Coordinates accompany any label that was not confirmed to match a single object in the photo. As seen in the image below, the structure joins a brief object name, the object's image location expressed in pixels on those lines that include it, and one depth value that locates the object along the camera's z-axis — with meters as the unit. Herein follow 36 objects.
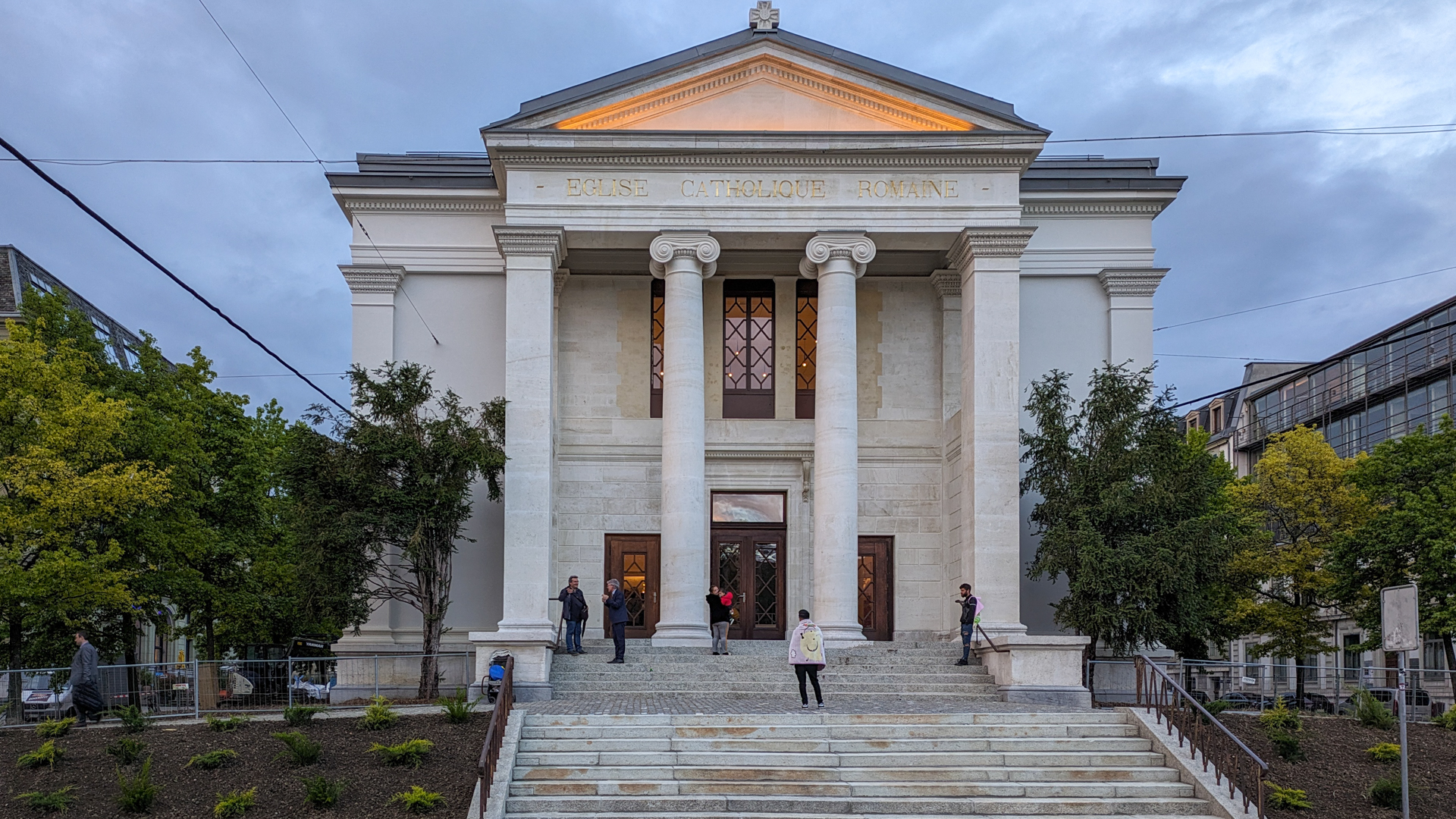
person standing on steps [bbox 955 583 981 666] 23.89
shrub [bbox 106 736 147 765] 17.50
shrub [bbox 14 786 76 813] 16.19
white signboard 14.93
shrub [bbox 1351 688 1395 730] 20.30
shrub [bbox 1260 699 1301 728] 19.70
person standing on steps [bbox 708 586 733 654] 24.38
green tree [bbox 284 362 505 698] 23.69
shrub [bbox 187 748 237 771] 17.30
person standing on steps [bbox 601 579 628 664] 23.84
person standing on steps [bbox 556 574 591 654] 24.42
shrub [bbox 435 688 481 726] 19.19
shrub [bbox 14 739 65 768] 17.58
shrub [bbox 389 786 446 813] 15.75
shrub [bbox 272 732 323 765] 17.25
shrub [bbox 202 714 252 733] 19.08
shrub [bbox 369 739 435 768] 17.27
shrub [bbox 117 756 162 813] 15.98
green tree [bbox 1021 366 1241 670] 24.42
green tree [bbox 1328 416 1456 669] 30.67
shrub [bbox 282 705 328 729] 19.20
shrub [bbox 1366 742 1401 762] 18.41
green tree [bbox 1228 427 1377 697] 34.75
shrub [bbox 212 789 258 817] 15.80
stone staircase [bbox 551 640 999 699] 22.70
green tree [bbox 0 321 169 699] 24.05
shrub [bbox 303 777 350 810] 15.95
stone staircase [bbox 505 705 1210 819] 16.19
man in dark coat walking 20.25
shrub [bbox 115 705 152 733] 19.03
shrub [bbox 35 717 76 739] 19.20
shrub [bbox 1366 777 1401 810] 16.61
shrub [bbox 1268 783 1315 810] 16.33
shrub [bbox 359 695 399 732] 18.86
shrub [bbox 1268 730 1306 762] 18.41
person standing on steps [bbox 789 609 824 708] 19.98
